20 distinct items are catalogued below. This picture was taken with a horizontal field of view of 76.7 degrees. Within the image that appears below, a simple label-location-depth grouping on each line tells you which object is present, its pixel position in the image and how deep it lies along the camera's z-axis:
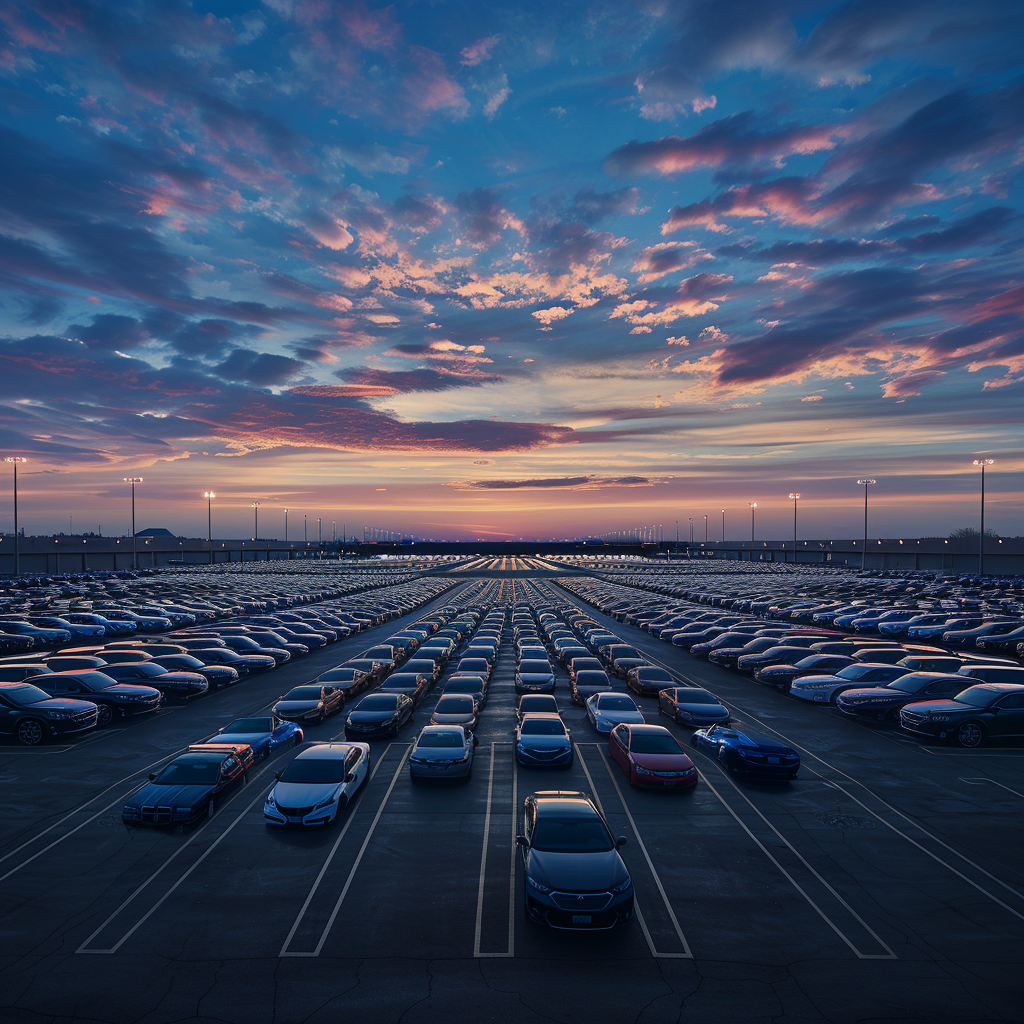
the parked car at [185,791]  12.25
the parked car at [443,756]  14.81
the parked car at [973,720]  17.66
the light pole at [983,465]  63.19
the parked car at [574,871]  8.71
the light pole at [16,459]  66.38
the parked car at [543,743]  15.73
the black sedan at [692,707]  19.20
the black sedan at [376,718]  18.12
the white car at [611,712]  18.73
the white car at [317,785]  12.27
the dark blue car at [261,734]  16.17
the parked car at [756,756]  14.84
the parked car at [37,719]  17.84
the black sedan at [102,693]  20.08
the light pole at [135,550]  107.89
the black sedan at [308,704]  19.67
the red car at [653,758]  14.28
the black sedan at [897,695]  19.83
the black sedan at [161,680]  22.95
